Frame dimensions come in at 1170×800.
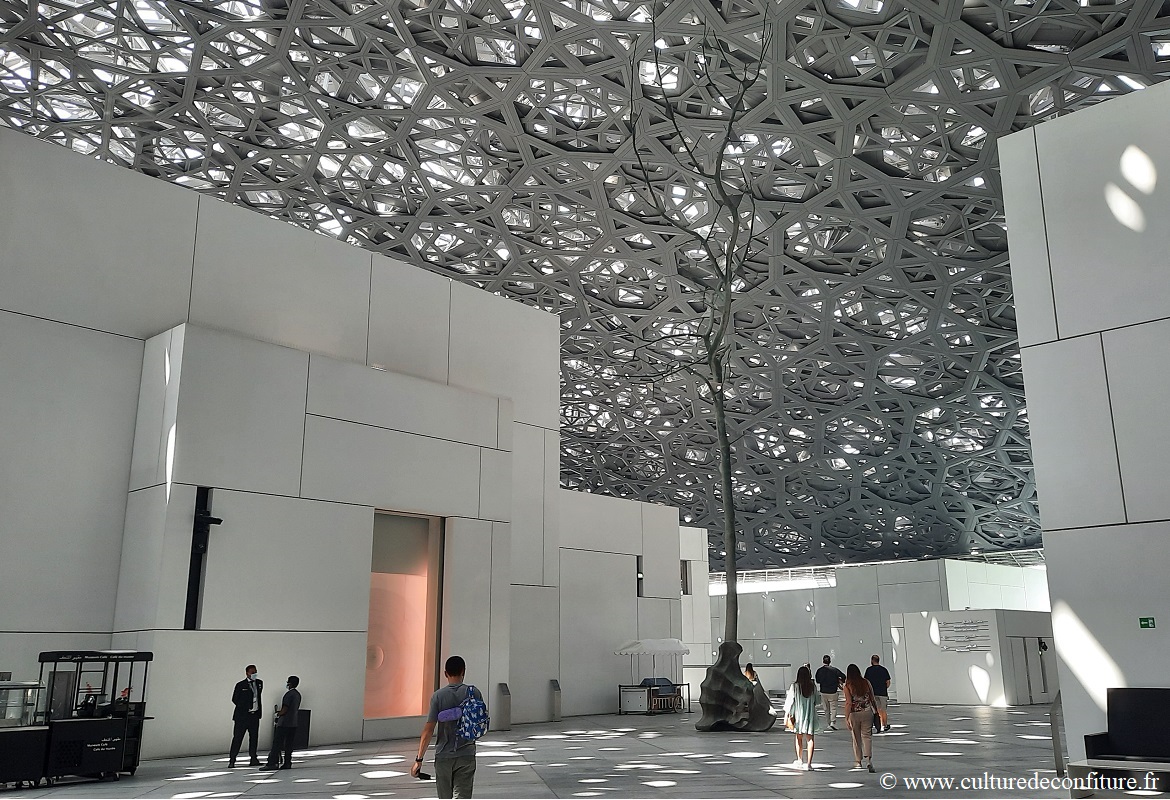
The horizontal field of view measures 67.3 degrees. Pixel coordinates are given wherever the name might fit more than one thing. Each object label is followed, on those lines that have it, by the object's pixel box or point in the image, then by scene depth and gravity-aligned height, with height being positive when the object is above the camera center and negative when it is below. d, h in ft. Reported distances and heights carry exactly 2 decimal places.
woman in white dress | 35.58 -3.86
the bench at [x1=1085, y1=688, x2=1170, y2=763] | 27.91 -3.72
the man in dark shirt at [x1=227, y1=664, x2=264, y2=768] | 37.81 -4.22
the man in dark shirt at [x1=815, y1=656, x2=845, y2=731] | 53.78 -4.47
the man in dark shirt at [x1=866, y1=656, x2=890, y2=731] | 61.41 -4.63
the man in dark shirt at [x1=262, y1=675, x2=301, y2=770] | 37.19 -4.82
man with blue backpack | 20.62 -2.74
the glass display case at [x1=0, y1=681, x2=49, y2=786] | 31.37 -4.42
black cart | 32.78 -4.18
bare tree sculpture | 64.80 +41.97
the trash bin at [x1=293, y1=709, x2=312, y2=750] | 45.20 -5.79
